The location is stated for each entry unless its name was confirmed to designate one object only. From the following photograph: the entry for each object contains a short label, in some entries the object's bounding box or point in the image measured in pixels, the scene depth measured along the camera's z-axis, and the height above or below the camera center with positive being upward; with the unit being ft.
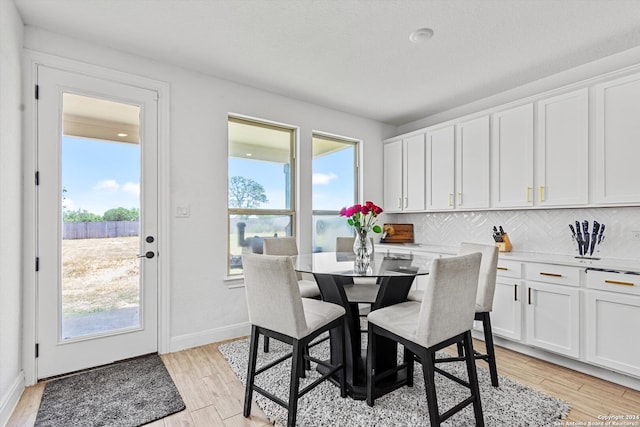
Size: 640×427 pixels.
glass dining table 6.94 -2.02
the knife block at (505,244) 11.00 -1.05
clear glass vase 8.50 -0.89
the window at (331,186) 13.62 +1.19
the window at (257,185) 11.42 +1.03
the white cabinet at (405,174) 13.84 +1.72
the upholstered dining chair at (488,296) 7.55 -1.96
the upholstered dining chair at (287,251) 9.46 -1.26
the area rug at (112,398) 6.43 -4.06
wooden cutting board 14.80 -1.00
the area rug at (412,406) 6.21 -3.95
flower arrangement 8.40 +0.00
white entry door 8.04 -0.24
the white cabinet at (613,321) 7.53 -2.58
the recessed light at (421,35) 7.93 +4.42
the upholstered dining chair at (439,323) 5.50 -2.05
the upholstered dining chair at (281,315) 5.87 -2.00
